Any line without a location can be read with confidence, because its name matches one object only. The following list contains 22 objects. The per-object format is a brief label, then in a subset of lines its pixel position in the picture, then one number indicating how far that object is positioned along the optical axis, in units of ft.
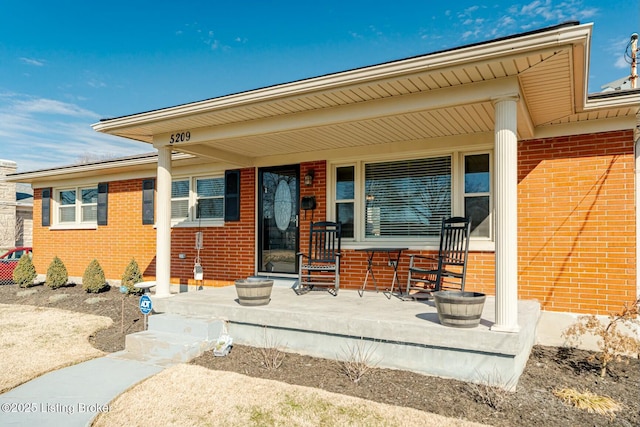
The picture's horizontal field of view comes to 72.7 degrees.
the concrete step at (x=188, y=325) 16.76
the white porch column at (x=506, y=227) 13.14
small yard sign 18.01
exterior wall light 24.12
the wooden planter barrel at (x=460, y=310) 13.30
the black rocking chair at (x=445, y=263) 17.99
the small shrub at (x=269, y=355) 14.74
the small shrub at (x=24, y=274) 34.40
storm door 25.29
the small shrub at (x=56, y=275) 32.99
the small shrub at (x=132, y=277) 29.48
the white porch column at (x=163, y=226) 21.25
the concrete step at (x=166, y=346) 15.70
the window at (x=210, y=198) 28.25
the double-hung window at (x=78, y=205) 35.27
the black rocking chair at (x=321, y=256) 21.32
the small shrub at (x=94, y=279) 30.58
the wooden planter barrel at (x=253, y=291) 17.33
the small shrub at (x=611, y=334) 14.33
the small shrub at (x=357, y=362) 13.60
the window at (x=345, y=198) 23.45
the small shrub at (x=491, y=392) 11.53
